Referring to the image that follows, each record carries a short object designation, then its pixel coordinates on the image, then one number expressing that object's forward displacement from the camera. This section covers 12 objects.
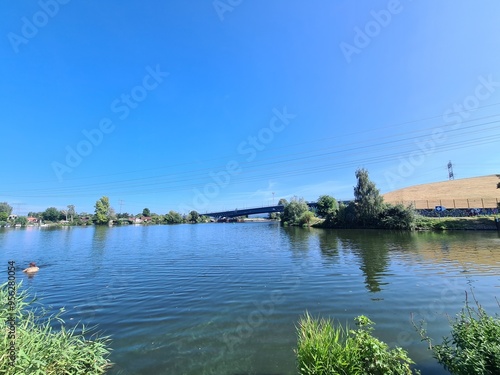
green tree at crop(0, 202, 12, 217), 148.38
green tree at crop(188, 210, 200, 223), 184.48
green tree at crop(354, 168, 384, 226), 63.98
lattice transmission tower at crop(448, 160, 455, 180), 133.29
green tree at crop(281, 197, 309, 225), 100.31
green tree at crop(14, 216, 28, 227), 145.12
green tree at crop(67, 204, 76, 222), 166.02
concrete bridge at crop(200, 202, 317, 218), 167.62
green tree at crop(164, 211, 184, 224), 173.12
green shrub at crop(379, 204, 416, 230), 57.69
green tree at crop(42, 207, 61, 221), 165.00
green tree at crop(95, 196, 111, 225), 149.77
